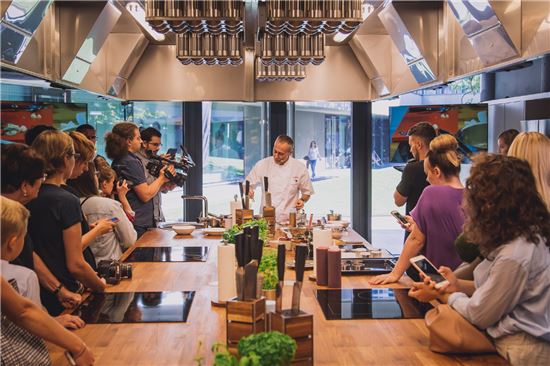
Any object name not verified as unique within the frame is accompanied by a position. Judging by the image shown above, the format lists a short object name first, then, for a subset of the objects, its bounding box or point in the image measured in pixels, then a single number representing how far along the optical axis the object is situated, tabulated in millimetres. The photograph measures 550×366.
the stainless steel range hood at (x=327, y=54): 4629
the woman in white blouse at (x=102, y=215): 3854
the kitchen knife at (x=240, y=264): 2209
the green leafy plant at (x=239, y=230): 3974
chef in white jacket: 7070
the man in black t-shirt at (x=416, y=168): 5117
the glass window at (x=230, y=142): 9078
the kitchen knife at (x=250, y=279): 2166
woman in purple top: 3635
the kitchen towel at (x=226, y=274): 2943
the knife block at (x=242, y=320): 2139
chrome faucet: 5754
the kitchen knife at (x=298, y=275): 2090
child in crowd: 2086
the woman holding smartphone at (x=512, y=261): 2195
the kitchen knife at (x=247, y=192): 5476
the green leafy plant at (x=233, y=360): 1582
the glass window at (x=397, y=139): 6684
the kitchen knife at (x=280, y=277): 2135
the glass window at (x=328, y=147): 9180
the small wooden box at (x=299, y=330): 2049
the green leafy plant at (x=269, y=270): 2803
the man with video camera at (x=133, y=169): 5555
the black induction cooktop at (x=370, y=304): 2842
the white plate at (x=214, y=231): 5426
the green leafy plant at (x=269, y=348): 1646
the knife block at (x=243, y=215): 5068
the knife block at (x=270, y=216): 5328
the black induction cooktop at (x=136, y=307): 2794
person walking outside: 9336
